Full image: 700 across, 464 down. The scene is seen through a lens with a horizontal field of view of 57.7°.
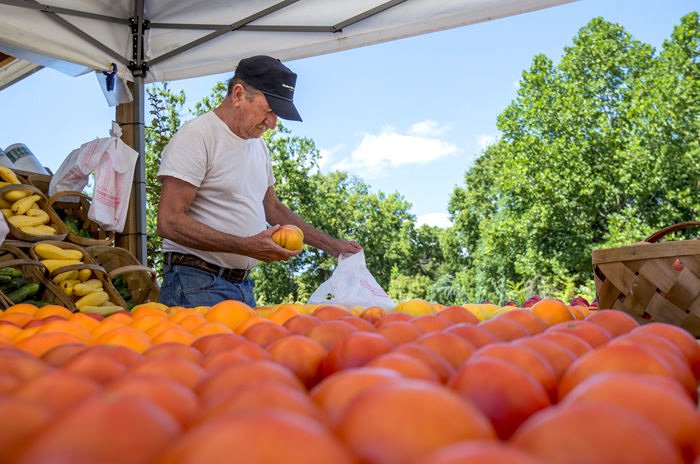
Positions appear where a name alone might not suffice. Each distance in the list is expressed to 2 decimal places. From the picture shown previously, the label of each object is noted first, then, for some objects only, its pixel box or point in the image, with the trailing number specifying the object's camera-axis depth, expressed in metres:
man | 2.75
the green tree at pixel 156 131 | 8.17
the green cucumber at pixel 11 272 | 3.24
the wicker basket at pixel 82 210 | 4.37
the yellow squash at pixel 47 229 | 3.77
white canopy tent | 3.91
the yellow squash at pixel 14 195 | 3.84
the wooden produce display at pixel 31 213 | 3.63
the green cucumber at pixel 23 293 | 3.05
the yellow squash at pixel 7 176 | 3.86
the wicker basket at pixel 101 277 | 3.25
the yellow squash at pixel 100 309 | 2.90
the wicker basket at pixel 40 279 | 3.11
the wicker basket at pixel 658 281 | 1.69
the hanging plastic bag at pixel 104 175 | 4.26
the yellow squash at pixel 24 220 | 3.63
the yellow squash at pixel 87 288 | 3.32
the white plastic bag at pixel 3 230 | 2.70
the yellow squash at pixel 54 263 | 3.43
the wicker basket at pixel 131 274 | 3.78
